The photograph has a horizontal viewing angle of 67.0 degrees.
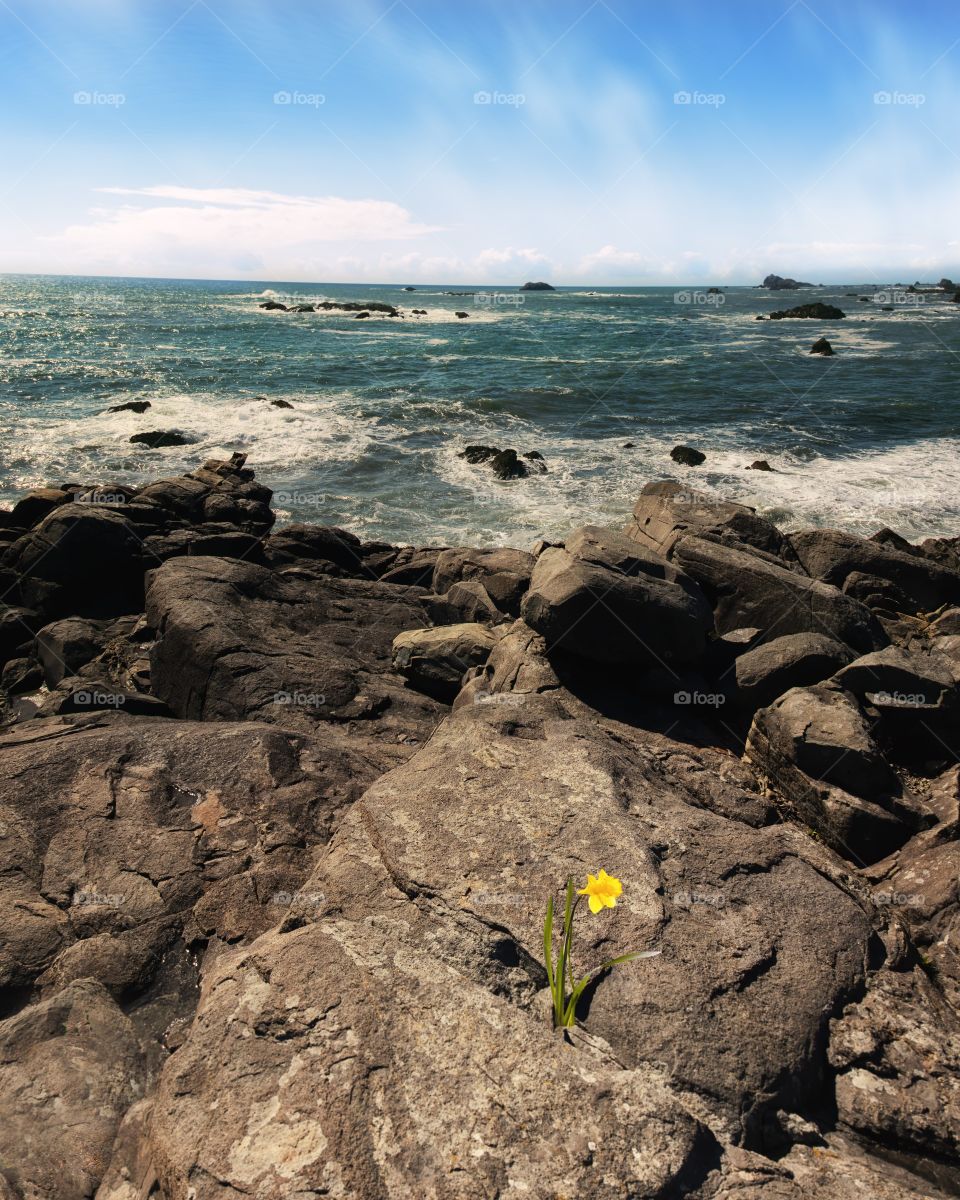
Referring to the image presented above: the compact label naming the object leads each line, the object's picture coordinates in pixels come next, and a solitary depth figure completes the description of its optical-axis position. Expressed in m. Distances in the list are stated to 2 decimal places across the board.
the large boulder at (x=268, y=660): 7.77
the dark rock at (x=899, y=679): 7.08
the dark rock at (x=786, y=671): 7.74
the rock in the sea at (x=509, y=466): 22.16
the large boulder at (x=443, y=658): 8.95
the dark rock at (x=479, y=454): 23.80
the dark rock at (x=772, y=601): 9.09
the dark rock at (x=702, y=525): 11.36
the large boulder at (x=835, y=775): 5.86
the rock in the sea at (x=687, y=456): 23.03
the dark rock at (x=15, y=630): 11.17
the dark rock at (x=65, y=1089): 3.01
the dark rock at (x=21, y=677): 10.39
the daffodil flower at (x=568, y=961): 3.11
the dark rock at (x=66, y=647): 10.23
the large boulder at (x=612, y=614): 7.48
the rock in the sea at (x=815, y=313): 81.62
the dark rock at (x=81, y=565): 11.94
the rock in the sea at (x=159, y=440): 25.25
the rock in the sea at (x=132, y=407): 30.16
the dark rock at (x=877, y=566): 12.19
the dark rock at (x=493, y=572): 10.70
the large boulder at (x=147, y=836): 4.32
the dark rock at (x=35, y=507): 14.48
